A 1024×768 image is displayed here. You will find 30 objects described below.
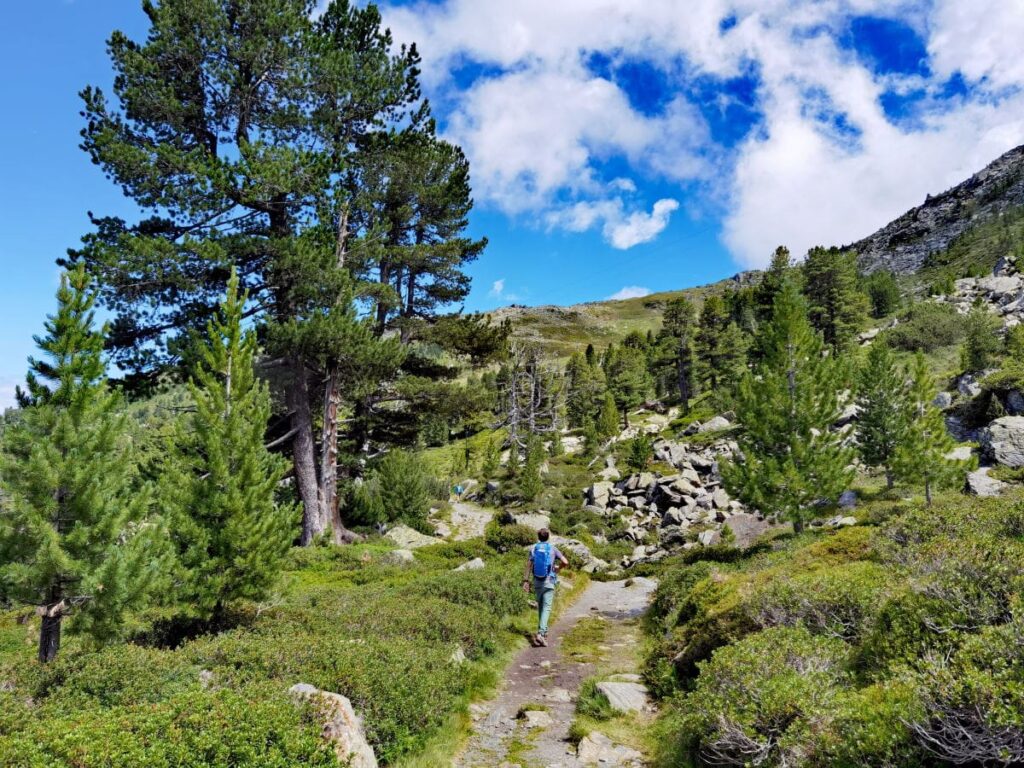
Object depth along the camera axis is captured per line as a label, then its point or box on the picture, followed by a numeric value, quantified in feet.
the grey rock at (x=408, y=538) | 86.28
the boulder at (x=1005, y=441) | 77.56
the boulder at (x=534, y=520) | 102.49
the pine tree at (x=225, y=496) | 31.91
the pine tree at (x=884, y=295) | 234.99
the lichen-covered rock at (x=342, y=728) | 17.25
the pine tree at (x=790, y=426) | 56.90
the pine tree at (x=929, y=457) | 71.15
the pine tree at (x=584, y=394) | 224.94
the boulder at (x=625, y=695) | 25.51
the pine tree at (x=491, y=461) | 160.56
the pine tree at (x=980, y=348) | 117.08
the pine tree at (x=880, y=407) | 90.12
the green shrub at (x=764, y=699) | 15.19
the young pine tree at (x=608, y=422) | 180.75
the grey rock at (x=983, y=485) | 66.33
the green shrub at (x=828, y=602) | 22.35
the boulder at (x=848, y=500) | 86.33
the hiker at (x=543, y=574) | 37.14
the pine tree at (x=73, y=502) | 26.68
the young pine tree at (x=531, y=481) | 124.06
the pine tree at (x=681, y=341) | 206.39
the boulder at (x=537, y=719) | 24.20
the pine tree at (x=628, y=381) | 209.56
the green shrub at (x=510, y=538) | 82.89
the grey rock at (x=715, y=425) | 150.10
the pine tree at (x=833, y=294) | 183.11
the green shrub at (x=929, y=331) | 166.71
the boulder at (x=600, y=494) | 123.44
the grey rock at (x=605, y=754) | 20.33
